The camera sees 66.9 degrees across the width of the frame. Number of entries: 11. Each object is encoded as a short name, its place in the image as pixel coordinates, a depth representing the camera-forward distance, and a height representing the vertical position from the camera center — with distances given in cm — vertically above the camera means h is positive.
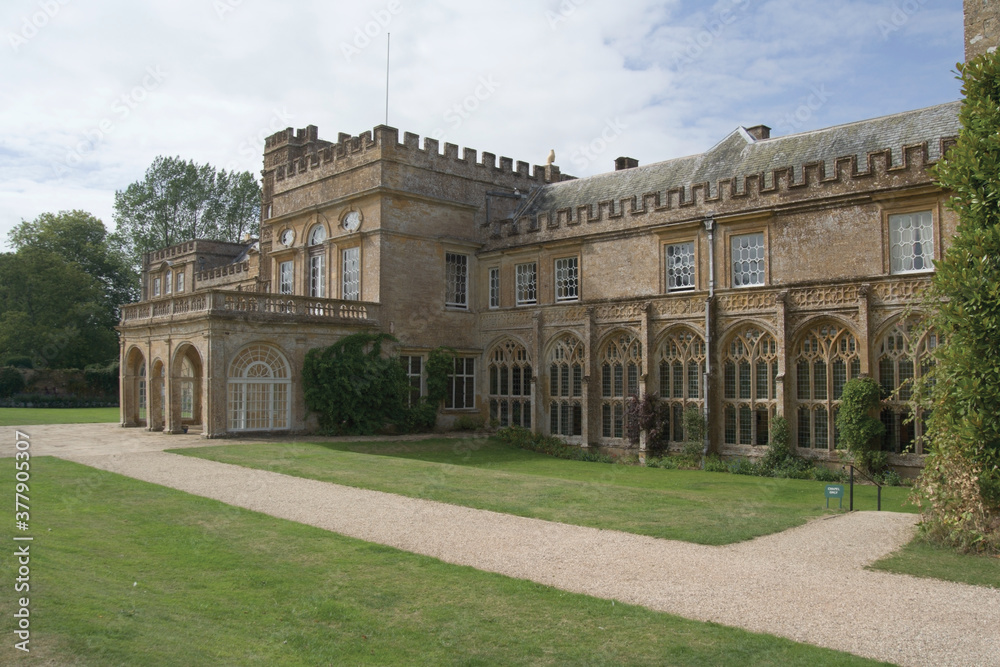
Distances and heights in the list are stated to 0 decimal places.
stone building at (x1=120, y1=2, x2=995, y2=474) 1886 +253
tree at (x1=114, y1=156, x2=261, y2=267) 6078 +1332
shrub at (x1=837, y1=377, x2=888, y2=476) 1780 -133
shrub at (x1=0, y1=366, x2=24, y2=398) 4409 -62
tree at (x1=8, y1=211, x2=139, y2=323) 5853 +982
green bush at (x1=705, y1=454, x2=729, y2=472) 2039 -254
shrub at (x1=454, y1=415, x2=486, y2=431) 2692 -190
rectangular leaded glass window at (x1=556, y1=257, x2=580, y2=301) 2541 +308
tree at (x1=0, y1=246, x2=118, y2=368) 5159 +448
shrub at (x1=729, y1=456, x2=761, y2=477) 1988 -256
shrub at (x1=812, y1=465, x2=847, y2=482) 1833 -255
